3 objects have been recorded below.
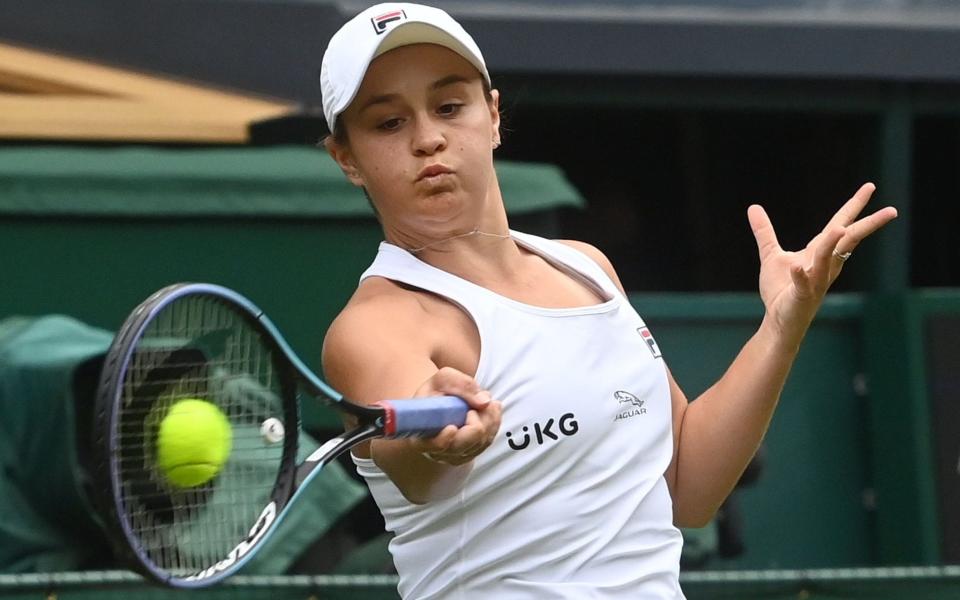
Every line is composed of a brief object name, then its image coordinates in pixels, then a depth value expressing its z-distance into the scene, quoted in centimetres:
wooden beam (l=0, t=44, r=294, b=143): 1246
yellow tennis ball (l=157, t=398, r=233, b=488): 528
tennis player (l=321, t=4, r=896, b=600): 522
